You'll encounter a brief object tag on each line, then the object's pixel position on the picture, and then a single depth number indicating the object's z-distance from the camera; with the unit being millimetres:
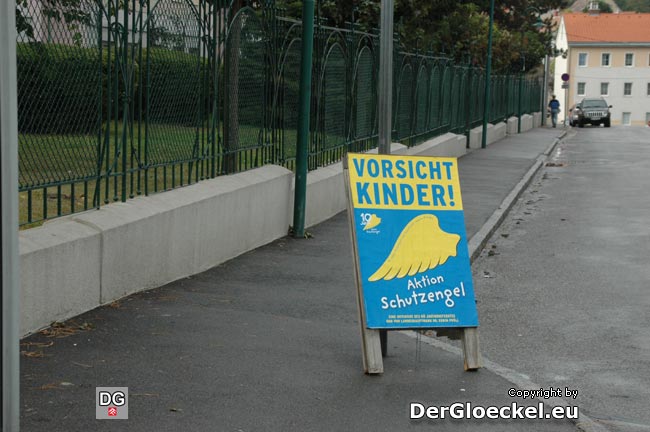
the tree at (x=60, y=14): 6719
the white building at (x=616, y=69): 109000
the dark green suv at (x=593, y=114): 64562
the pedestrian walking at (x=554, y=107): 60050
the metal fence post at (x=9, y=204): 3795
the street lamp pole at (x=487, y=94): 31898
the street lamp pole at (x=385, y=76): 8758
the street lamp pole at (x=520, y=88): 45719
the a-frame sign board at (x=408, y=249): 6383
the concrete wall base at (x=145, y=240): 6648
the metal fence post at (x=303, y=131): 11711
